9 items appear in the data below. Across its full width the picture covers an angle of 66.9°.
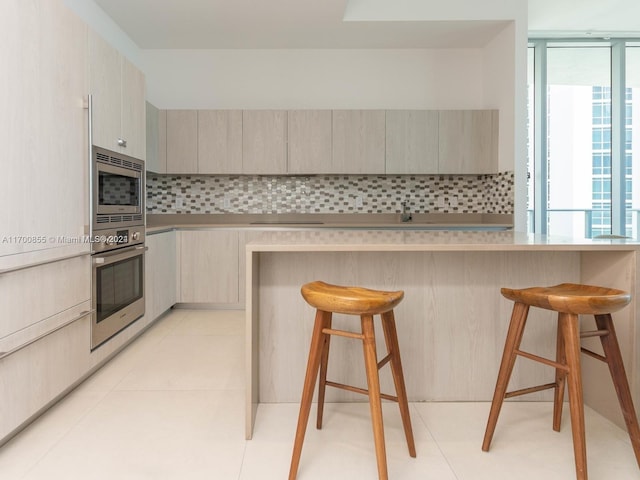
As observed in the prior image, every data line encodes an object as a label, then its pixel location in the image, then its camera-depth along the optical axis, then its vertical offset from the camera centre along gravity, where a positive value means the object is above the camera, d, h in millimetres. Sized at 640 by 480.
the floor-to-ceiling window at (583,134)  5070 +970
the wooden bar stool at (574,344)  1613 -429
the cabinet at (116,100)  2684 +781
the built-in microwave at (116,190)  2670 +227
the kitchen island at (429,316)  2293 -430
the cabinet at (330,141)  4605 +814
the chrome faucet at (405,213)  4824 +133
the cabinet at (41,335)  1885 -477
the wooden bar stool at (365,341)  1582 -404
